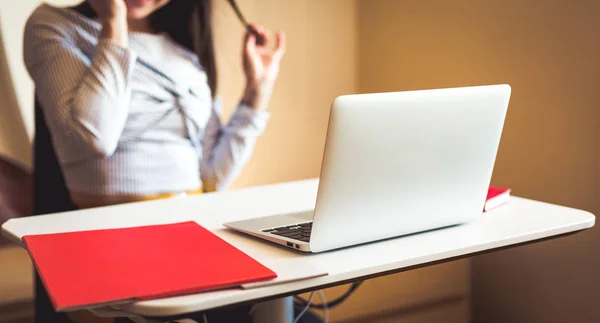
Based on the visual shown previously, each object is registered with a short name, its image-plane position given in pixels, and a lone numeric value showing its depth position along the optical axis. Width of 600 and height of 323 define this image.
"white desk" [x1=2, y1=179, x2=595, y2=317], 0.92
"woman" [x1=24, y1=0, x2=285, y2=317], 2.01
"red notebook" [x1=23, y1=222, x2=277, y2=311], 0.85
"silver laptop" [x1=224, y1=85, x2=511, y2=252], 1.02
